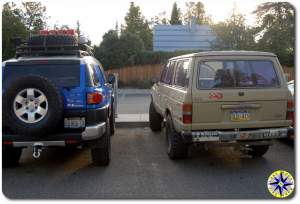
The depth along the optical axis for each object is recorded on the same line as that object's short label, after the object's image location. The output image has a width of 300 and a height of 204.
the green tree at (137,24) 41.53
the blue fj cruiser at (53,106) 4.80
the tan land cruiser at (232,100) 5.28
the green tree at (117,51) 25.34
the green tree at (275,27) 21.80
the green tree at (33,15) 17.73
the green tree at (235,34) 22.86
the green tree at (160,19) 54.22
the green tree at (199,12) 41.47
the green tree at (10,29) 15.98
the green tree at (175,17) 48.07
